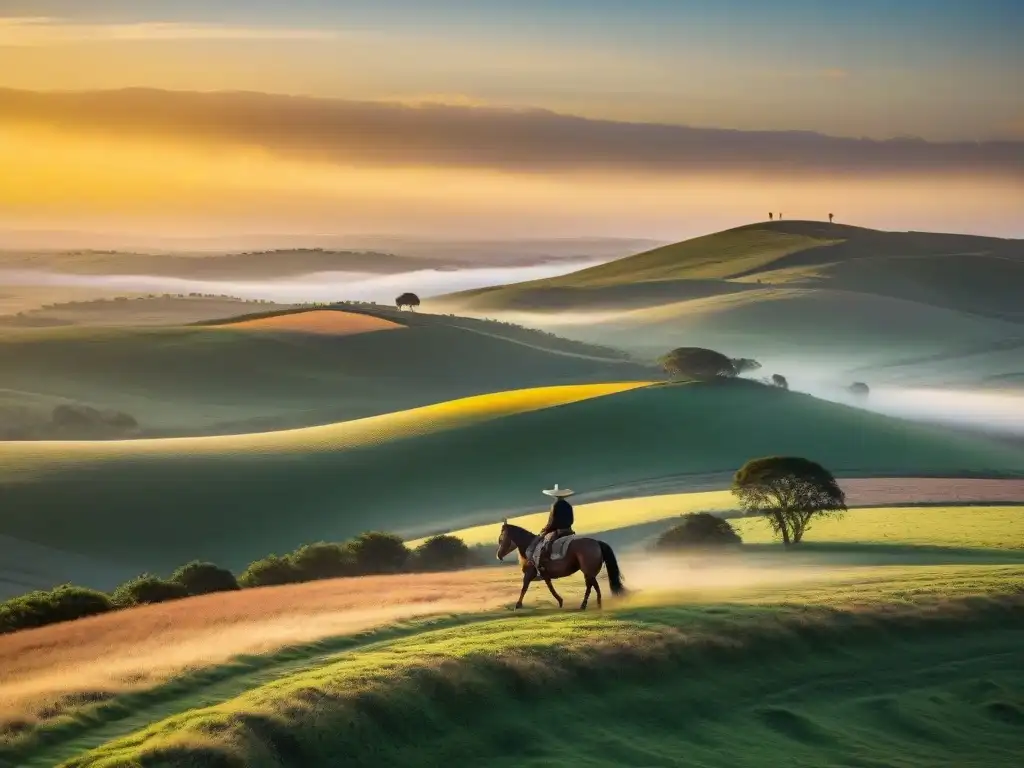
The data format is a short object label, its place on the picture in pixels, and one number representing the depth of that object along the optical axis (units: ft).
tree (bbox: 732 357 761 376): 567.91
